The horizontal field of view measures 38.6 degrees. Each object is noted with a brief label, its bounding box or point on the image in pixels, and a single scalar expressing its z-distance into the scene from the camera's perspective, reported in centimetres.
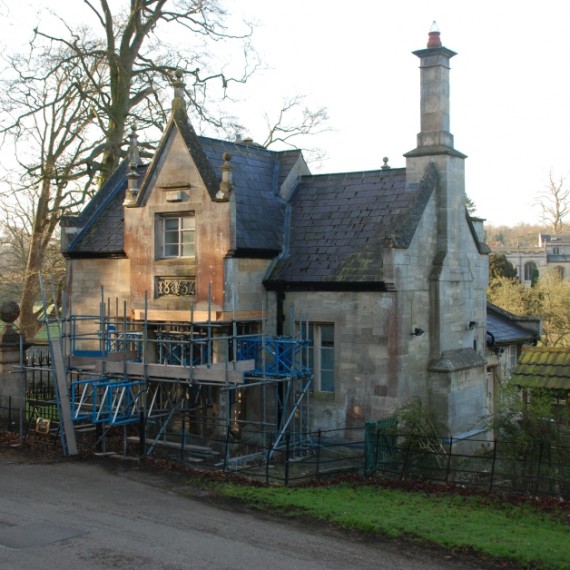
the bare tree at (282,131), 3641
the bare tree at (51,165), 3070
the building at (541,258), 7900
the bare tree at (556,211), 6806
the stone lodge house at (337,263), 1922
